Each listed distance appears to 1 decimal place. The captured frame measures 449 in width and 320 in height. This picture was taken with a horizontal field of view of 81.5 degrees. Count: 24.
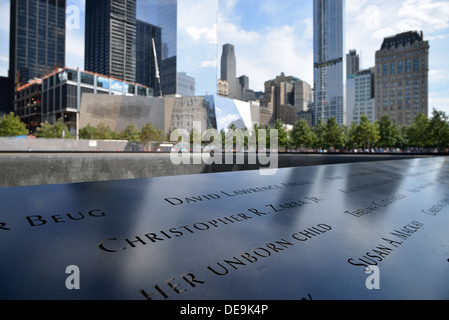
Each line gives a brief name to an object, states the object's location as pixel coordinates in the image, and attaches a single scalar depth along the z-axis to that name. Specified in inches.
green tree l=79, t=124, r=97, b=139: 2751.0
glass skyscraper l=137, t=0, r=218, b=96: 4763.8
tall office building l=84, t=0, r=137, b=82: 5684.1
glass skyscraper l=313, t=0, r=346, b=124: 6899.6
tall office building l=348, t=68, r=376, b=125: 6757.9
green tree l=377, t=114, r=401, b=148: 1898.4
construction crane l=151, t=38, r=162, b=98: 5281.5
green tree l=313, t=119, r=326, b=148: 2162.2
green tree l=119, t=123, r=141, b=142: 2661.2
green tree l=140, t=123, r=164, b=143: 2596.0
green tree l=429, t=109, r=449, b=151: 1449.3
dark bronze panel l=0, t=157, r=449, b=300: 60.9
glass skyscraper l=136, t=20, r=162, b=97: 5708.7
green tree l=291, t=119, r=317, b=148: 2140.7
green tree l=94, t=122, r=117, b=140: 2743.6
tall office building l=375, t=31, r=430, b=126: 5275.6
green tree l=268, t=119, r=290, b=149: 2087.8
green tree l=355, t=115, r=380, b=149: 1795.2
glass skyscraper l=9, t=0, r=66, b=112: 6156.5
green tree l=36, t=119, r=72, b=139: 2335.5
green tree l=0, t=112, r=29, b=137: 1967.3
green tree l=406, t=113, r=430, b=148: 1553.3
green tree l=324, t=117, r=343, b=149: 2003.0
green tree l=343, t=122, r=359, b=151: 2211.1
